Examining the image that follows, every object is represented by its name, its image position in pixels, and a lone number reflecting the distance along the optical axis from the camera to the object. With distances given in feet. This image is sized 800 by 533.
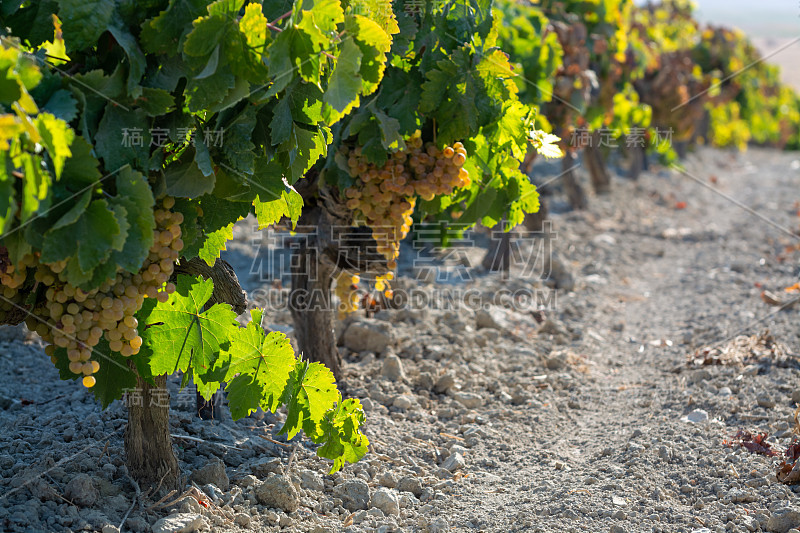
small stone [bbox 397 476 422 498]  22.44
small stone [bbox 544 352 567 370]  33.17
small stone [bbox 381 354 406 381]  29.78
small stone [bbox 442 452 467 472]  23.94
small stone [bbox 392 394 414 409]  27.84
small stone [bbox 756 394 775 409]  26.61
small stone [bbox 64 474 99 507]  17.89
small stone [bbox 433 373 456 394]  29.84
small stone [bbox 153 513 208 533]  17.25
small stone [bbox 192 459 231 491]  20.30
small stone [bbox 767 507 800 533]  18.93
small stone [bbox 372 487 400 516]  20.80
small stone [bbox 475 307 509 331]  36.40
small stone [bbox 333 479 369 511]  21.09
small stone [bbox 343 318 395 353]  32.24
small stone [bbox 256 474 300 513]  19.98
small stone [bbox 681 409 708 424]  26.37
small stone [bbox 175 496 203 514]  18.29
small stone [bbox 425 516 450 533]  19.98
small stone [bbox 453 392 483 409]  28.91
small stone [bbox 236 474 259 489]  20.65
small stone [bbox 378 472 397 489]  22.40
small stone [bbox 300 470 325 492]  21.40
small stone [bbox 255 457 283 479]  21.57
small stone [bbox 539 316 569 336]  37.40
